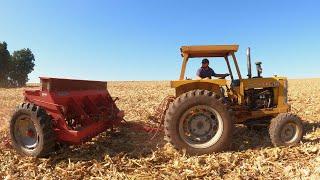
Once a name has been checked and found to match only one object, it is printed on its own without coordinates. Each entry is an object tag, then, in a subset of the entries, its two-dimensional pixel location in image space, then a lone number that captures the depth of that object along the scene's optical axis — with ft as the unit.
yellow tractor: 13.92
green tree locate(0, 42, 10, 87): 107.75
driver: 16.35
